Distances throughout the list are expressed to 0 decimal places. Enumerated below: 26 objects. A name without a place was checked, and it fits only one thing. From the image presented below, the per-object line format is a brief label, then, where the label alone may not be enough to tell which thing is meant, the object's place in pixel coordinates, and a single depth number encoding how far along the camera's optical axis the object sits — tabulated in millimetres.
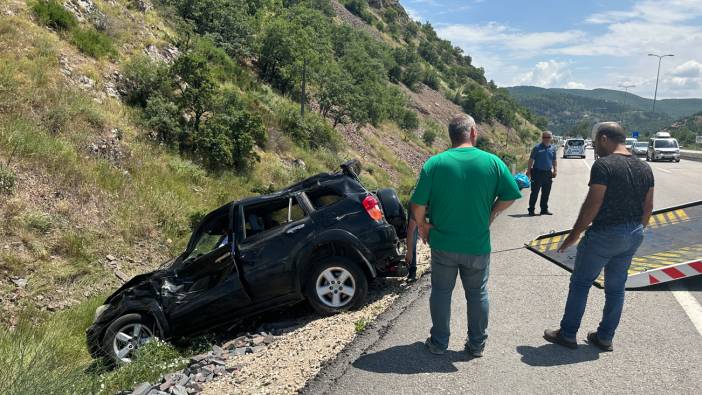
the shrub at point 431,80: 64975
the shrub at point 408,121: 40344
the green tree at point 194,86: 14375
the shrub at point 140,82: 14281
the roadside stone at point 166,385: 4297
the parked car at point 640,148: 39625
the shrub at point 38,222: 8383
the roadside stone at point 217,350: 5207
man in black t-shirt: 4125
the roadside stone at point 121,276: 8828
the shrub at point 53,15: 13725
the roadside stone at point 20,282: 7597
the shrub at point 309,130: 20516
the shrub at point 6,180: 8484
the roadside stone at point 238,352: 5133
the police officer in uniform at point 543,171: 11719
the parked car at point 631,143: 41781
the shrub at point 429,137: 41406
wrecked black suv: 5719
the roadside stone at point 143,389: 4199
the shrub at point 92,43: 14070
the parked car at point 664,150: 33375
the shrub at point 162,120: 13539
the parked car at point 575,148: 43031
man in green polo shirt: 4020
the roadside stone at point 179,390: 4094
